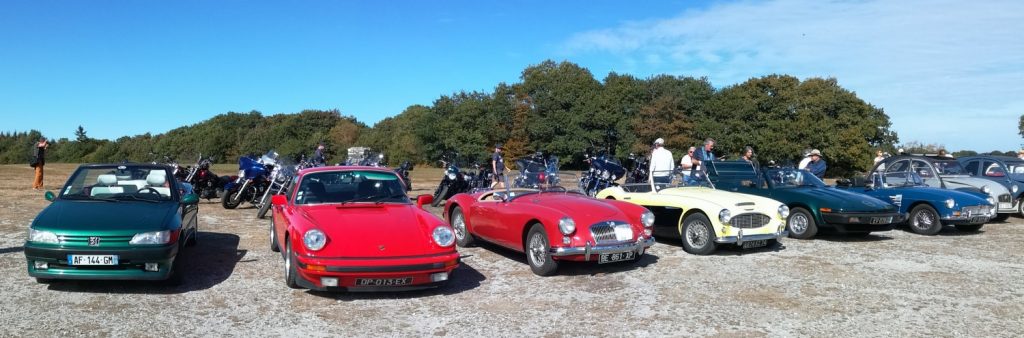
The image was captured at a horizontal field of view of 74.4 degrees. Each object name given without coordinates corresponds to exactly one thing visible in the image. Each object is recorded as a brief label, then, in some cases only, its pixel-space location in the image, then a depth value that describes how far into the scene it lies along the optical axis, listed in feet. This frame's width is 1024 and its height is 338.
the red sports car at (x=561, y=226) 24.72
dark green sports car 34.50
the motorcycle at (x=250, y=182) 46.98
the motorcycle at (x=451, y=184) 52.08
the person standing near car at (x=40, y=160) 59.98
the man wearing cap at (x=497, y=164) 53.86
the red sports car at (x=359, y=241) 20.38
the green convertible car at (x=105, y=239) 20.42
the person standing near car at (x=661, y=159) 43.83
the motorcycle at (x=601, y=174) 51.06
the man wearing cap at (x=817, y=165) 50.14
